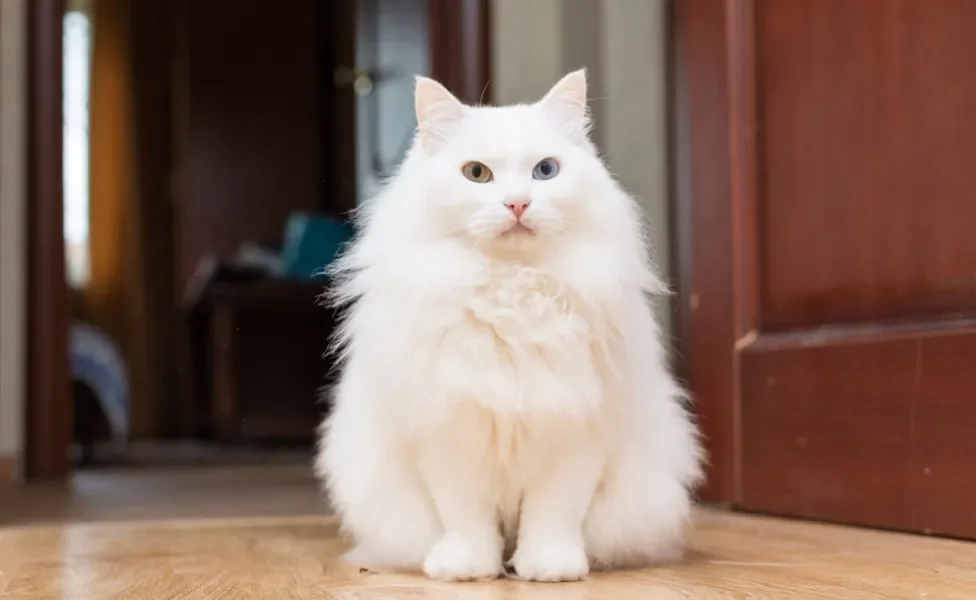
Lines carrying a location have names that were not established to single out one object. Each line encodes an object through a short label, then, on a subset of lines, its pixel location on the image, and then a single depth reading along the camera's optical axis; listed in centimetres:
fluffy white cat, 108
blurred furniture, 443
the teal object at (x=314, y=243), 441
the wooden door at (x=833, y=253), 143
